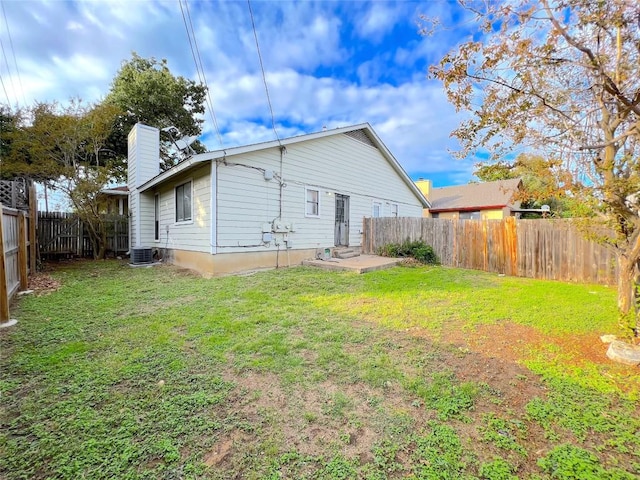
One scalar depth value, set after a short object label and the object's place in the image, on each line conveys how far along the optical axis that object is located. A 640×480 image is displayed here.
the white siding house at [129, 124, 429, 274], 7.89
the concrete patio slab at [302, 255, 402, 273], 8.43
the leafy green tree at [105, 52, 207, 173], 17.89
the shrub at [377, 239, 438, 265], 10.27
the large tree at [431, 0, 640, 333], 2.84
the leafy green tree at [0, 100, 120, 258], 9.80
